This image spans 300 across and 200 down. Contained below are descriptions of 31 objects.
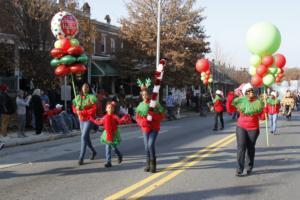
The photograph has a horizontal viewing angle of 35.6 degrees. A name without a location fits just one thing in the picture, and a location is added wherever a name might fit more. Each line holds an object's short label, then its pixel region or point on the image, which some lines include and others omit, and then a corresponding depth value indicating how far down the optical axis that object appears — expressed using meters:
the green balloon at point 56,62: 10.14
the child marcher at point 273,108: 17.30
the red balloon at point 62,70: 10.06
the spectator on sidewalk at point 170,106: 28.06
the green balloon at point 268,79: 12.07
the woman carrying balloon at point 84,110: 10.18
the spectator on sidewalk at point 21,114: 16.45
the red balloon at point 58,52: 10.09
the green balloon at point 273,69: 11.98
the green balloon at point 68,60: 10.01
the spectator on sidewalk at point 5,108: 15.77
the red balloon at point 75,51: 10.04
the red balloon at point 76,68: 10.10
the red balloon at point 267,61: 11.47
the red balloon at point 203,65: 16.17
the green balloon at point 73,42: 10.26
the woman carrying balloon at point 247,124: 8.87
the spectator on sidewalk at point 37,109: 17.25
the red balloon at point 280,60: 12.74
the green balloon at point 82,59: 10.19
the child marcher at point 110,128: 9.80
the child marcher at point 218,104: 18.84
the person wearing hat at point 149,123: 9.09
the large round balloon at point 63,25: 10.59
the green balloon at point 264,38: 10.42
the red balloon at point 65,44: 10.09
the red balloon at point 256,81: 12.25
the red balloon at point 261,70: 11.82
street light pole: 29.55
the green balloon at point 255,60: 11.55
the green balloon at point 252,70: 12.24
